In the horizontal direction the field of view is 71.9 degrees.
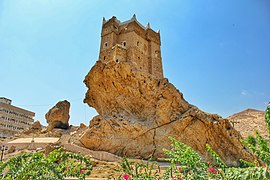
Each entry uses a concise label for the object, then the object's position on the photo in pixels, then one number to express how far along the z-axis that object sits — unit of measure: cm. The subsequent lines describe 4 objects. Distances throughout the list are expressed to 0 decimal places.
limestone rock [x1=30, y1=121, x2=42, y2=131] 3152
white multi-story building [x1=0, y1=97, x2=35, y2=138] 4005
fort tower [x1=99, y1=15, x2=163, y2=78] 2359
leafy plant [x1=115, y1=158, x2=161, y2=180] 470
